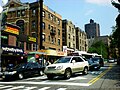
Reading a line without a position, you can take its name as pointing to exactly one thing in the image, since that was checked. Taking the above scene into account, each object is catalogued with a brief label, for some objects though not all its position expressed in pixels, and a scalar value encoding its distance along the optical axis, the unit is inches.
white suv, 369.1
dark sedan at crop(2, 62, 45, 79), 394.5
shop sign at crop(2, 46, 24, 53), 611.7
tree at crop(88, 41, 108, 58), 2147.5
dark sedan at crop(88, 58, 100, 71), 595.0
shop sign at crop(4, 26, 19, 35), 654.8
